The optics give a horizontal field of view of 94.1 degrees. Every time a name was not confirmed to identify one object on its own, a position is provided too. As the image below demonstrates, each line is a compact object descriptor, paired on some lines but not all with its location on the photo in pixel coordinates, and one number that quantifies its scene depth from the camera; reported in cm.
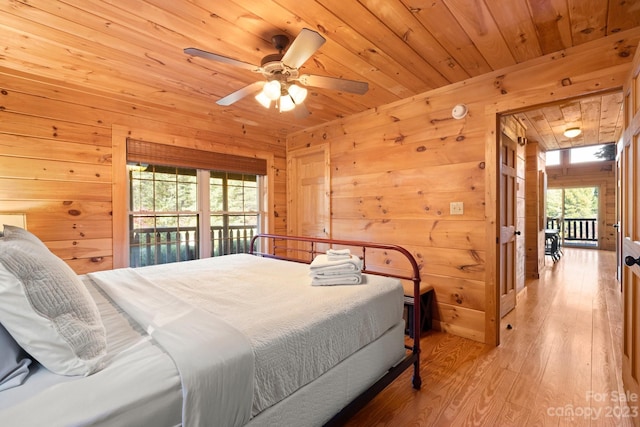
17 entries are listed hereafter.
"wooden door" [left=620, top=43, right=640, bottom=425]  158
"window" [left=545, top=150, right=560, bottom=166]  901
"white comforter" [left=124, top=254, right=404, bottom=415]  116
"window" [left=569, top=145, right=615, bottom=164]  820
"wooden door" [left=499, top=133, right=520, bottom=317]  321
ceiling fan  166
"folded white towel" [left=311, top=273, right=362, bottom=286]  188
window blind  322
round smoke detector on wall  275
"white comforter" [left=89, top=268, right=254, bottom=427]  91
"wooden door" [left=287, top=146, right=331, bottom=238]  407
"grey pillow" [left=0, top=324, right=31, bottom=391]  81
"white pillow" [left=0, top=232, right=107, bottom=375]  87
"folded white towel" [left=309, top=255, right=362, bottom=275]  191
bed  82
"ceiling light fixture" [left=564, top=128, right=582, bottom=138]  421
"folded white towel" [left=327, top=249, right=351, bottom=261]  202
